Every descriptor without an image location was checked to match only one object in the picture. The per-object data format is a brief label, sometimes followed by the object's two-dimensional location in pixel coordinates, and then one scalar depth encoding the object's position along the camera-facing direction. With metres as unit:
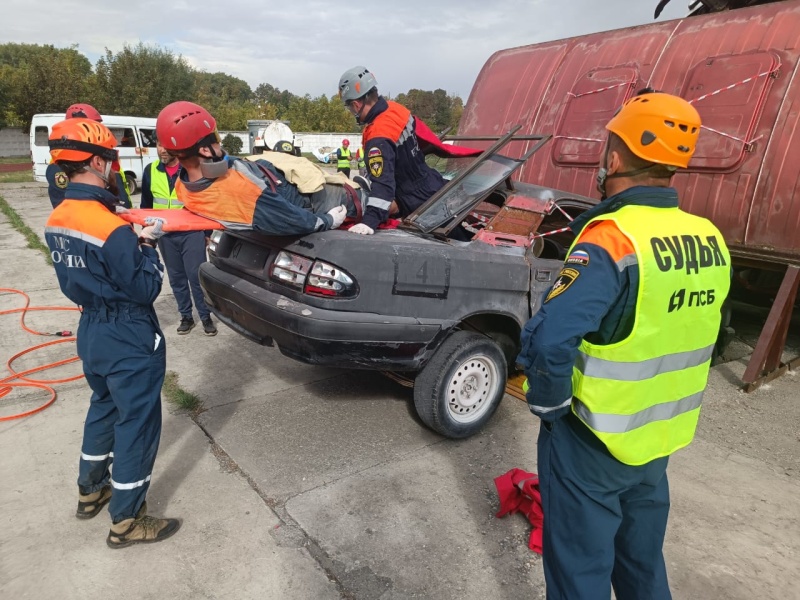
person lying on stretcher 2.97
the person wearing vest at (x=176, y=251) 5.34
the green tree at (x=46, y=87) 33.51
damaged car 3.16
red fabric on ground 2.84
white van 16.23
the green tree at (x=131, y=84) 35.47
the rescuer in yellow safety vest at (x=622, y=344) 1.56
